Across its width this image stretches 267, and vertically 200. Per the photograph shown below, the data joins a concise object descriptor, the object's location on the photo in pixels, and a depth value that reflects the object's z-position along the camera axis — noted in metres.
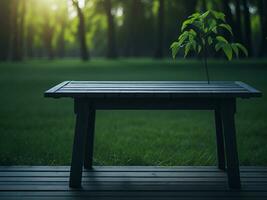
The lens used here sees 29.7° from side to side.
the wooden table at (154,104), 3.86
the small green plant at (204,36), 4.36
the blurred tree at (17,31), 37.60
